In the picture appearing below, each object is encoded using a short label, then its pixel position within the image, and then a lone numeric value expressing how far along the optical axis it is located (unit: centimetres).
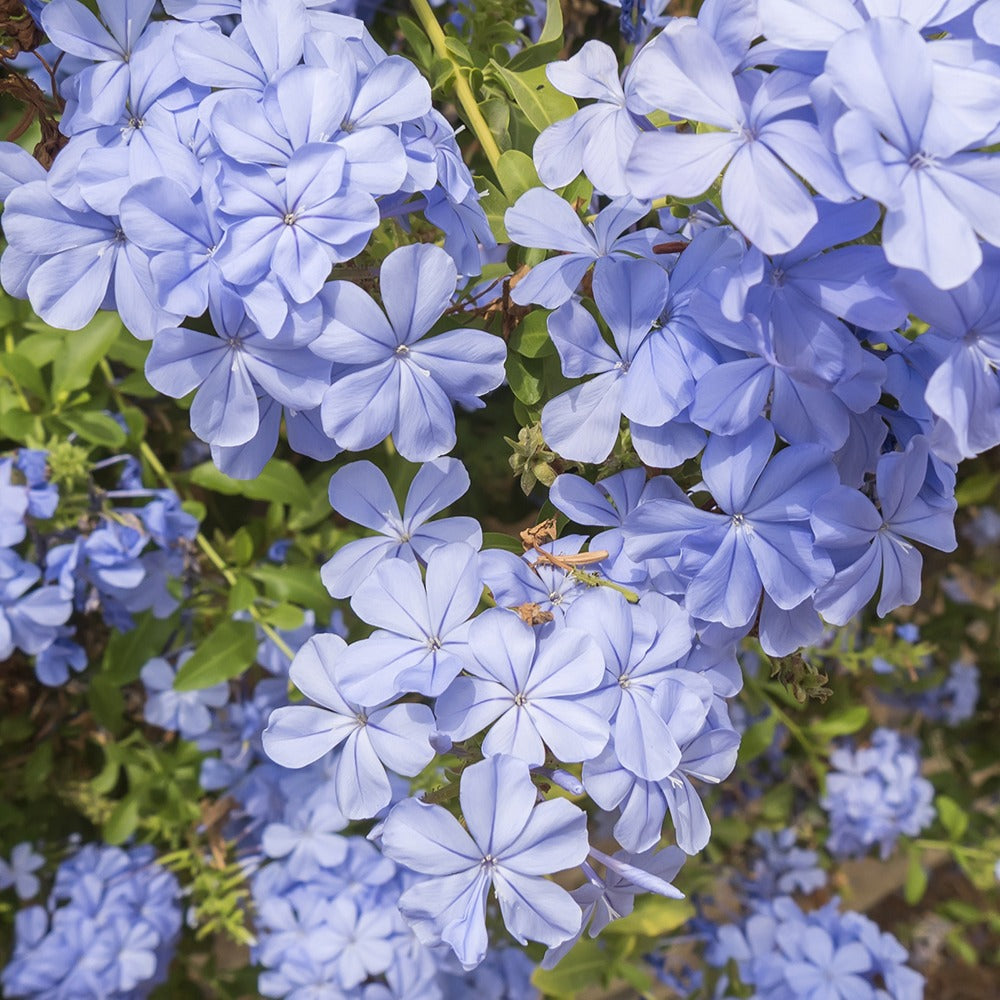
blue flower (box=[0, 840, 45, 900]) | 45
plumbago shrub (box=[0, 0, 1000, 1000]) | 27
